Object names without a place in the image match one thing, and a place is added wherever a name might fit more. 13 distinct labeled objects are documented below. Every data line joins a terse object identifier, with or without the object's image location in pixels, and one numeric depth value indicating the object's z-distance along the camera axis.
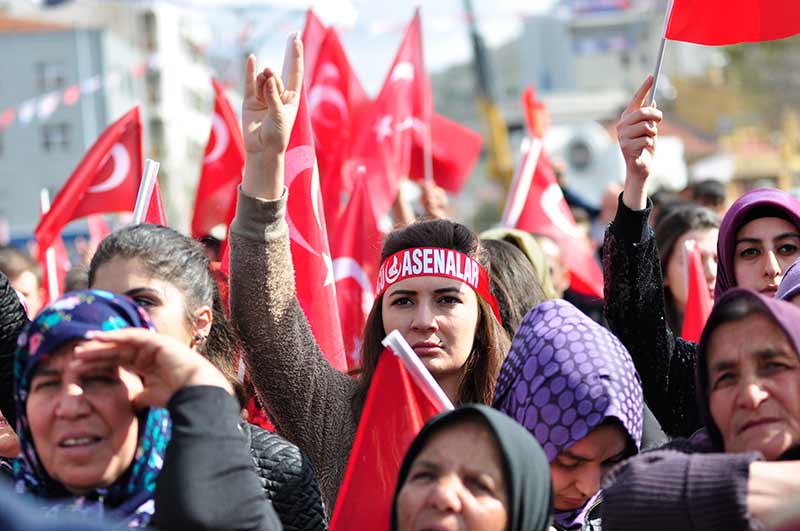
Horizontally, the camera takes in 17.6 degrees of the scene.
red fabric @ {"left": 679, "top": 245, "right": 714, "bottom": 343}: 9.46
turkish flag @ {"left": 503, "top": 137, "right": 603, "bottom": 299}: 12.40
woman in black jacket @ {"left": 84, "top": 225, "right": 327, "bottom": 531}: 6.01
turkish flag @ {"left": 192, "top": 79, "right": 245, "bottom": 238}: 12.86
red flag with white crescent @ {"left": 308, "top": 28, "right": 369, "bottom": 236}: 13.16
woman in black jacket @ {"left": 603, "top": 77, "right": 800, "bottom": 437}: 6.95
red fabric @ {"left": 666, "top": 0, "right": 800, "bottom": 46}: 7.87
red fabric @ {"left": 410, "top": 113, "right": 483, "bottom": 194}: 16.11
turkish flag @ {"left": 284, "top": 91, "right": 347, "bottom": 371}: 8.15
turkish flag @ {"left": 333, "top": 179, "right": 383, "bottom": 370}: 10.07
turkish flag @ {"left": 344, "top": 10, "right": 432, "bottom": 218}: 13.20
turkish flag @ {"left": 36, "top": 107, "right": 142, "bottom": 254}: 11.74
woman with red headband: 6.72
